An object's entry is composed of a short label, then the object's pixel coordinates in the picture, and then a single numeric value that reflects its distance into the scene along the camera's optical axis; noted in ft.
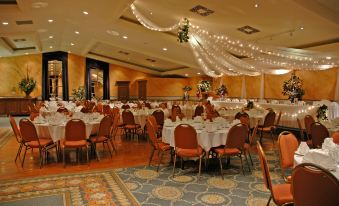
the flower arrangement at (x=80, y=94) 53.72
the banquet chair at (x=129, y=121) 26.94
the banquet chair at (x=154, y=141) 16.82
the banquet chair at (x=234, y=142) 15.48
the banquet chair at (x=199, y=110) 34.47
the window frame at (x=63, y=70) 61.05
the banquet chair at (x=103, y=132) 19.29
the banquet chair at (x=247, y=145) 17.08
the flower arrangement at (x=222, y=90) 51.57
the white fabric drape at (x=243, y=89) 50.37
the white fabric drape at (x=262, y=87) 45.44
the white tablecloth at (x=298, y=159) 9.21
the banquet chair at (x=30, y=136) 17.30
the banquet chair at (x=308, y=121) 20.26
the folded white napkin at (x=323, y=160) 8.20
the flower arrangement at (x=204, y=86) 54.65
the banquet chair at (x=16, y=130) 18.25
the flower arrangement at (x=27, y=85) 54.08
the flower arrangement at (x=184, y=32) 23.89
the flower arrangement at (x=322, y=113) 24.23
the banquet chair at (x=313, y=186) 6.21
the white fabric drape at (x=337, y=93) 32.66
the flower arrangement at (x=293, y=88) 36.09
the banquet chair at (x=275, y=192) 8.89
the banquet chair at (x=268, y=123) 25.58
